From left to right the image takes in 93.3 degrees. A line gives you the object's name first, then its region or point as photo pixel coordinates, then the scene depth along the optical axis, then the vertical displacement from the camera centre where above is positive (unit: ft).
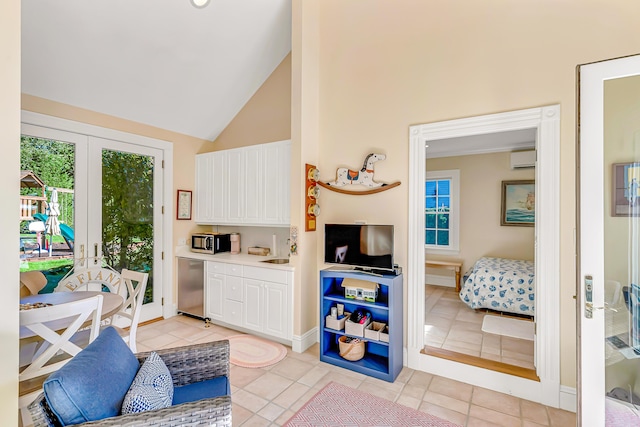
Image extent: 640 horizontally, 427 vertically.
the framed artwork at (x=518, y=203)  15.94 +0.68
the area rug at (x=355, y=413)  6.77 -4.65
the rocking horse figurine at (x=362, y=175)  9.76 +1.36
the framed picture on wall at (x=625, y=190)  5.49 +0.48
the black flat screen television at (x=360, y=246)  8.87 -0.95
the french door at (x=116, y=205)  10.71 +0.37
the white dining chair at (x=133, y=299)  7.74 -2.32
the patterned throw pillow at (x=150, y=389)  4.13 -2.59
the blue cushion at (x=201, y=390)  5.17 -3.14
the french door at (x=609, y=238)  5.47 -0.40
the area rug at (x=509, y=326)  11.07 -4.35
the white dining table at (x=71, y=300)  6.32 -2.16
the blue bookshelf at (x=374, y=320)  8.57 -3.24
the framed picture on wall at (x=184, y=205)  13.76 +0.46
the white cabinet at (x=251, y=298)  10.51 -3.10
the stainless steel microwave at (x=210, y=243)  13.19 -1.25
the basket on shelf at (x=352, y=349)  9.22 -4.12
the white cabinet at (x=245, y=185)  11.55 +1.24
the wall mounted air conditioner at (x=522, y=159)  15.52 +2.94
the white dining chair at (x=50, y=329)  5.26 -2.23
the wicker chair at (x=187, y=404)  3.66 -2.68
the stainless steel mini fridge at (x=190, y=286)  13.25 -3.19
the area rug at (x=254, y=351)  9.43 -4.59
